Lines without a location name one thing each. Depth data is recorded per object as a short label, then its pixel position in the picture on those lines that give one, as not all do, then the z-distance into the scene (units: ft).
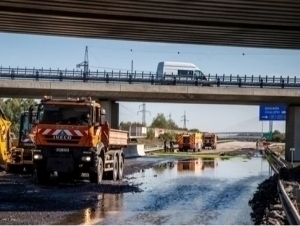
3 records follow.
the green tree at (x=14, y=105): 298.47
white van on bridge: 201.86
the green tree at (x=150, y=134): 324.89
